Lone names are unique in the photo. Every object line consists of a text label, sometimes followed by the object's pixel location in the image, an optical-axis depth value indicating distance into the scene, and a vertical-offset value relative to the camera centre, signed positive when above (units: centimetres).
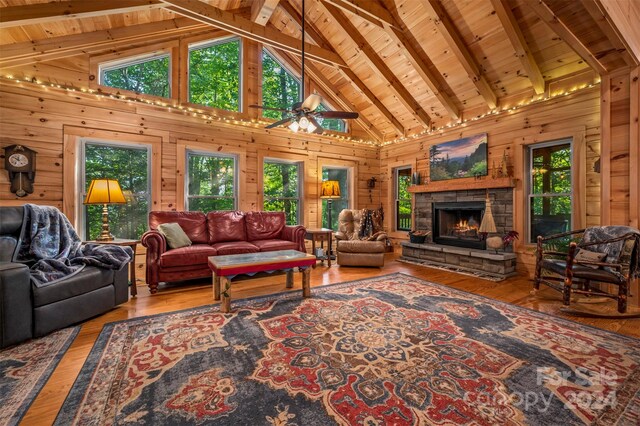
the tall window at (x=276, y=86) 550 +261
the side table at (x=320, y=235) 490 -42
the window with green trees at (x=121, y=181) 405 +48
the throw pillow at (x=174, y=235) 373 -32
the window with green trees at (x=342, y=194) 663 +43
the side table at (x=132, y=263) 327 -62
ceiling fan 321 +118
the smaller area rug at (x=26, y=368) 145 -102
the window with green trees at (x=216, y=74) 482 +251
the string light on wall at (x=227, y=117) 366 +169
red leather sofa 348 -42
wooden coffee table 275 -57
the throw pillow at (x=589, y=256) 283 -47
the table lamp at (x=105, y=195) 324 +20
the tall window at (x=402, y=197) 645 +35
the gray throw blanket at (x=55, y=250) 247 -38
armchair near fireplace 468 -50
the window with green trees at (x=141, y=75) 414 +215
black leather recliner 205 -73
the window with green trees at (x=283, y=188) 559 +50
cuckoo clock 342 +57
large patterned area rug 140 -102
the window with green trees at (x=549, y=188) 403 +36
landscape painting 488 +101
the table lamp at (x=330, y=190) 540 +43
